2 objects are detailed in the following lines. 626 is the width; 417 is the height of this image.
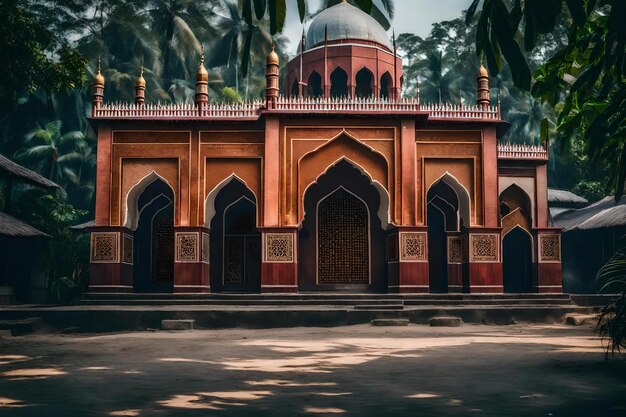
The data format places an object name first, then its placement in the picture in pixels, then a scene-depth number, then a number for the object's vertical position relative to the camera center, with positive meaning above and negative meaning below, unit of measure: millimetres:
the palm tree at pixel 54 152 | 26889 +4505
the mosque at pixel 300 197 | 16734 +1739
